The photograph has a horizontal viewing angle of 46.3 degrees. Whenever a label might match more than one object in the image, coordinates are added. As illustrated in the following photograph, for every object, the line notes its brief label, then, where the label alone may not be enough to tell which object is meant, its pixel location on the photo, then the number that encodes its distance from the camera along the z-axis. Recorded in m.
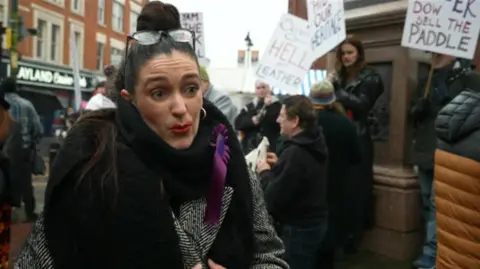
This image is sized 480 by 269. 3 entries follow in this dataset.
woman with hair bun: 1.56
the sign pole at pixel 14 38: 6.47
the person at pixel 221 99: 4.72
